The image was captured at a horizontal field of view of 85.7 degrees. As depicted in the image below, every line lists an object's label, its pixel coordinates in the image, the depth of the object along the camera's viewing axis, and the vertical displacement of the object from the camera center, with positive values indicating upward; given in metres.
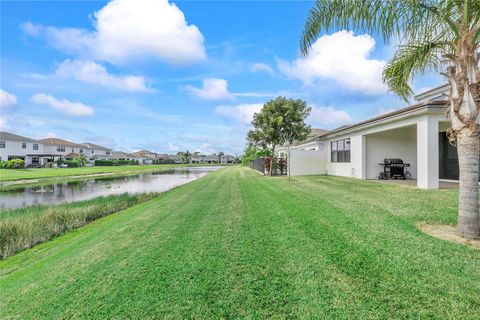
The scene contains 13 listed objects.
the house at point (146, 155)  107.05 +3.48
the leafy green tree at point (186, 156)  121.00 +3.21
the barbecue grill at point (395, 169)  14.98 -0.39
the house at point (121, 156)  93.32 +2.64
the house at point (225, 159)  142.61 +2.02
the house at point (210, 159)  141.66 +2.03
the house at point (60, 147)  66.94 +4.45
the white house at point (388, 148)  10.66 +0.89
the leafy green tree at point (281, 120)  20.61 +3.46
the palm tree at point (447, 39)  4.64 +2.52
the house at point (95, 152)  81.12 +3.75
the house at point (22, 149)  52.34 +3.04
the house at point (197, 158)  133.25 +2.54
